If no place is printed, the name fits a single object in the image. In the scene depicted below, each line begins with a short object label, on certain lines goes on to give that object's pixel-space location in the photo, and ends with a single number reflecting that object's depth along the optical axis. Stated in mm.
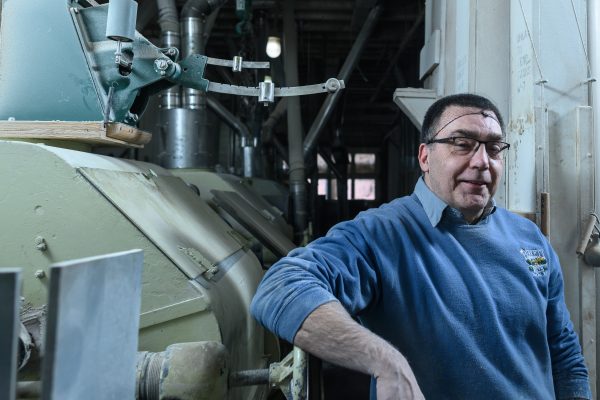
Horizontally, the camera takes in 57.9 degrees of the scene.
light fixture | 4551
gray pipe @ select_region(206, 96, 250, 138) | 5848
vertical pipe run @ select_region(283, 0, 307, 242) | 5371
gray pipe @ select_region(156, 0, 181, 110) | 3920
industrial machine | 1467
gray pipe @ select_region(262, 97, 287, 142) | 6282
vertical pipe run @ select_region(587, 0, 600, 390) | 2197
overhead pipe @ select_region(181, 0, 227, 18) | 3955
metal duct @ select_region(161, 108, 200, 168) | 3795
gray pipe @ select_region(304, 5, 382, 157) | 5352
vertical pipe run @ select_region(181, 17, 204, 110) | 3906
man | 1095
